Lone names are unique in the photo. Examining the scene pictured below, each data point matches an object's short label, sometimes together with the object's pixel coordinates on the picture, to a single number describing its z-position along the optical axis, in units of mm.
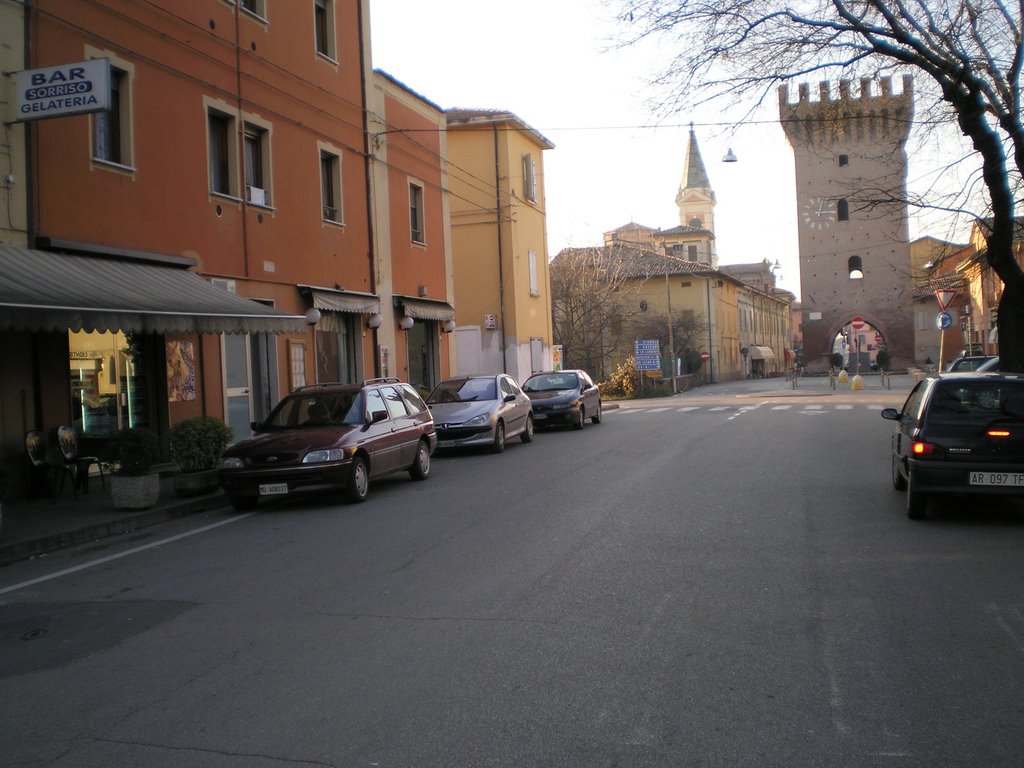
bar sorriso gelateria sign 11820
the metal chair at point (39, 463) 12484
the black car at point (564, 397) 23797
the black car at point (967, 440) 9062
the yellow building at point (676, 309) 65875
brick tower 65125
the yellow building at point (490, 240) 34531
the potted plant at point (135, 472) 11508
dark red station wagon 11586
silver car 18656
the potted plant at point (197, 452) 12719
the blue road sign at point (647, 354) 45188
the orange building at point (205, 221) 12781
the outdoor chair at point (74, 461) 12941
